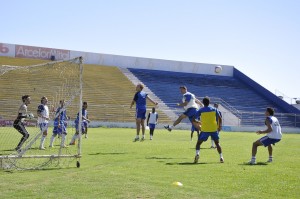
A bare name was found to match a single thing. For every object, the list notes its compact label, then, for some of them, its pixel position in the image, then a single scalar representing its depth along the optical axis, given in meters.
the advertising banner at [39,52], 54.12
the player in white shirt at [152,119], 25.04
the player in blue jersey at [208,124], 12.35
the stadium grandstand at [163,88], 45.47
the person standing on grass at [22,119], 14.30
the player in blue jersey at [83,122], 17.47
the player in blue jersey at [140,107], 19.02
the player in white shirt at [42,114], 14.65
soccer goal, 10.59
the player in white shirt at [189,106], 14.75
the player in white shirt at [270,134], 12.70
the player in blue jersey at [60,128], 14.84
